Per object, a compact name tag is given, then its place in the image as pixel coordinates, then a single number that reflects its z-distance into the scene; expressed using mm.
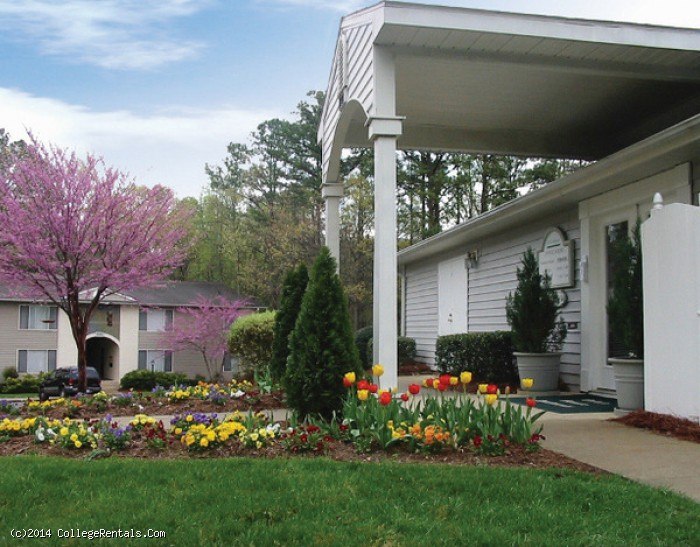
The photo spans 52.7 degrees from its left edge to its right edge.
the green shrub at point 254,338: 15219
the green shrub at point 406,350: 17375
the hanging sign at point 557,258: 10180
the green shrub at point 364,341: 16534
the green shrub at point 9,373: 29892
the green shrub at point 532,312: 9695
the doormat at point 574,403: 7770
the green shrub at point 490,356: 10711
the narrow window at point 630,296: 7164
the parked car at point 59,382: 23266
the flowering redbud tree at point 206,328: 30891
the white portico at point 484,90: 6848
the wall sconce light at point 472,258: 13773
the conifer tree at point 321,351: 6023
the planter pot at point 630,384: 7164
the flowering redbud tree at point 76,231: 13734
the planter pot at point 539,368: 9742
